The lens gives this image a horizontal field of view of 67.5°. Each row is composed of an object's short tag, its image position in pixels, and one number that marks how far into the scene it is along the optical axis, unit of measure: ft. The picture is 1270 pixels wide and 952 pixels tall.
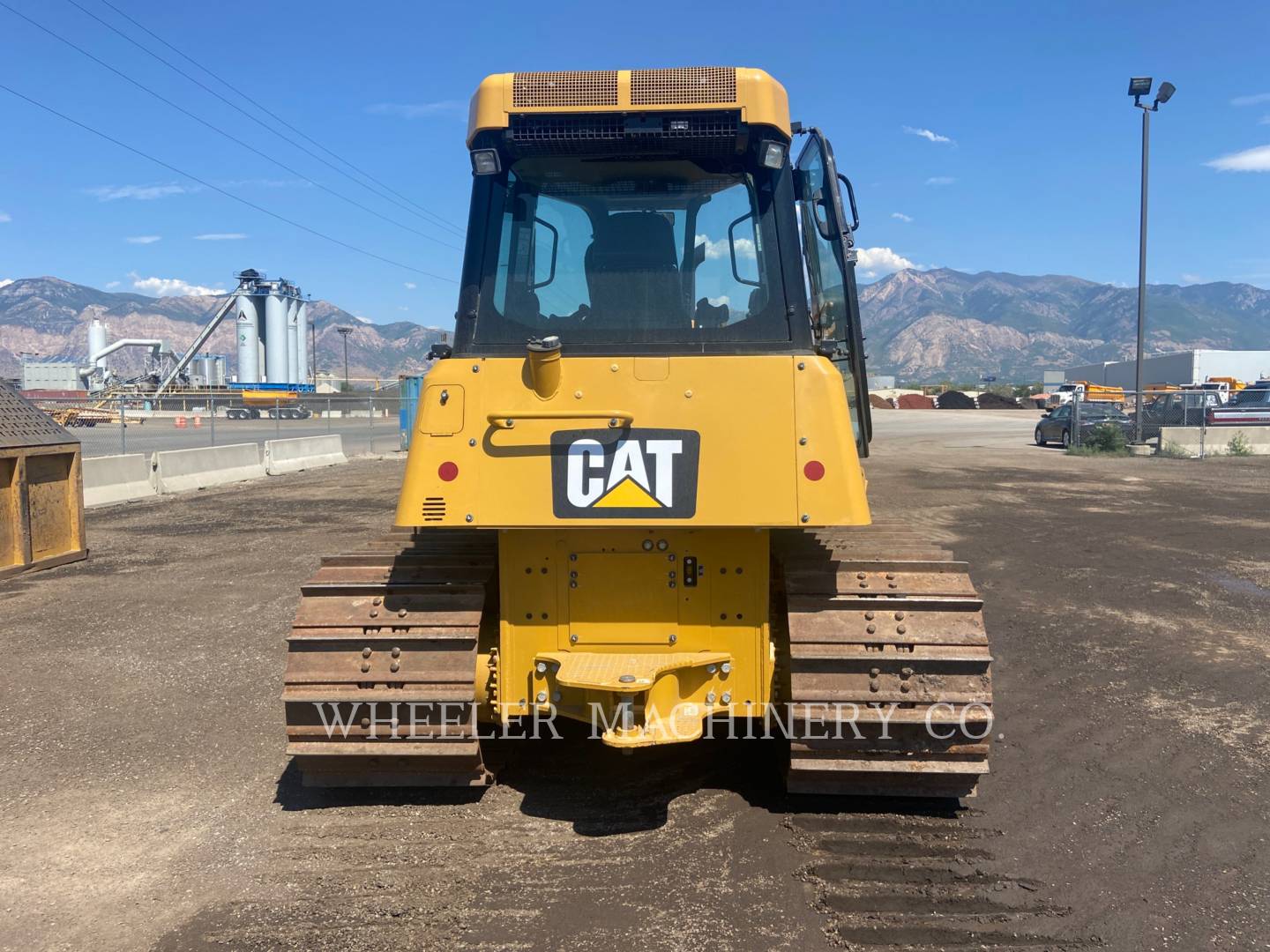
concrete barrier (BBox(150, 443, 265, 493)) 54.90
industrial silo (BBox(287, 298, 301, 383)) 263.90
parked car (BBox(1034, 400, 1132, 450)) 92.40
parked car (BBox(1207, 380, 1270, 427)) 88.17
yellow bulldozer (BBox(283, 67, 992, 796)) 12.19
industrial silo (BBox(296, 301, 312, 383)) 271.08
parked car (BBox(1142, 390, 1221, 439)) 87.30
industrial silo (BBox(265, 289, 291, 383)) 254.06
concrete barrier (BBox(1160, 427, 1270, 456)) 84.69
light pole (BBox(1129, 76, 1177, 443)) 84.89
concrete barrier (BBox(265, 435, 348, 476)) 69.41
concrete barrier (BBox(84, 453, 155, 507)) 49.19
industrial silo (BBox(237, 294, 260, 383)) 249.96
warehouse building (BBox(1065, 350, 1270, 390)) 221.66
